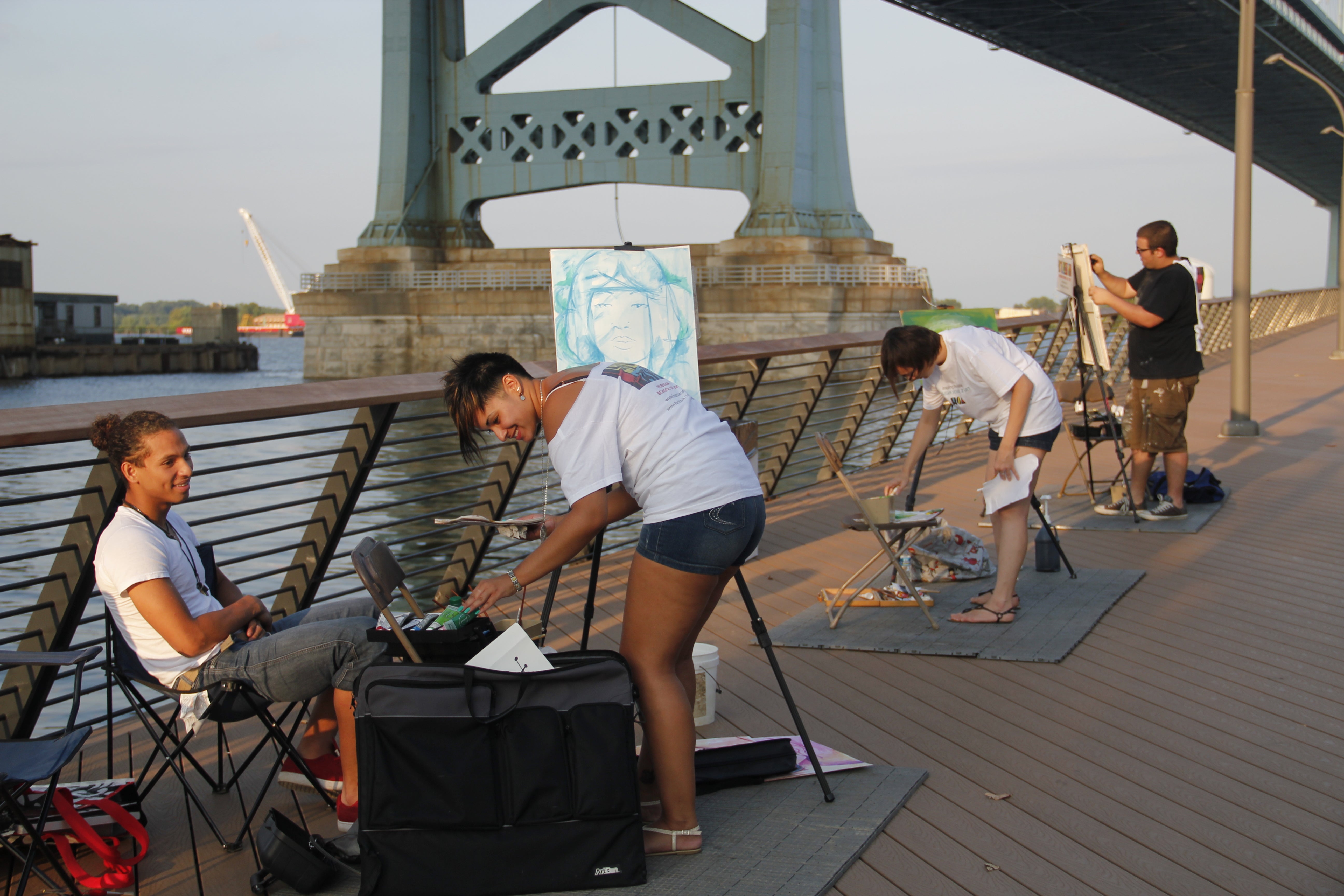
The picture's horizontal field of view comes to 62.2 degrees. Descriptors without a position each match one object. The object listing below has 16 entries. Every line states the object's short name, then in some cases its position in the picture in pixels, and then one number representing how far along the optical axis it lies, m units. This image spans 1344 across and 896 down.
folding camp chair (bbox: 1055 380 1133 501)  7.37
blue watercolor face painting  4.91
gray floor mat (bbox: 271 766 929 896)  2.61
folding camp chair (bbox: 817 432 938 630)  4.50
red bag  2.56
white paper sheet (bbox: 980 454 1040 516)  4.53
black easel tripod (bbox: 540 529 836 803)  3.01
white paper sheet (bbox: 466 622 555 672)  2.58
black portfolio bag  2.47
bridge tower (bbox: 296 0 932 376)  39.09
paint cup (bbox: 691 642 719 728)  3.66
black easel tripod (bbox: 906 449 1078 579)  5.13
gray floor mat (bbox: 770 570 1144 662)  4.39
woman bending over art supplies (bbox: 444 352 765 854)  2.54
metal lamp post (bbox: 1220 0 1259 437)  10.52
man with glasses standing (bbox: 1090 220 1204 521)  6.41
